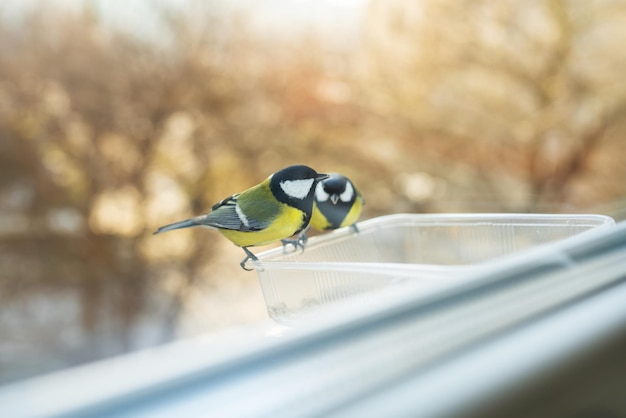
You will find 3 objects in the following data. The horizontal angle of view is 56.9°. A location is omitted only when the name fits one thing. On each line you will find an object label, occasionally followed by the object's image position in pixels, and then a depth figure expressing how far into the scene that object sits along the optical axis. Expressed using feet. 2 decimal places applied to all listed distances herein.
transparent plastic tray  1.79
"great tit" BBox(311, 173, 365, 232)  2.30
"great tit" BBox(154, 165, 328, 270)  2.04
